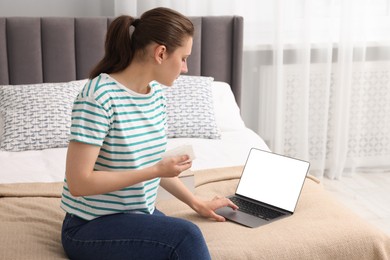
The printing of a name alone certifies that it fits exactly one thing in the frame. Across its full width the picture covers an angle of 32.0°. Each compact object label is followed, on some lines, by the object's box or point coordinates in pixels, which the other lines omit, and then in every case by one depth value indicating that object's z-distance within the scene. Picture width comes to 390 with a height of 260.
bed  2.15
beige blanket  2.08
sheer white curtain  4.07
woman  1.89
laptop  2.38
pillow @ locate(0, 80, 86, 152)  3.17
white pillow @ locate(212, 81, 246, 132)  3.52
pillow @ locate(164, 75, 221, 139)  3.35
